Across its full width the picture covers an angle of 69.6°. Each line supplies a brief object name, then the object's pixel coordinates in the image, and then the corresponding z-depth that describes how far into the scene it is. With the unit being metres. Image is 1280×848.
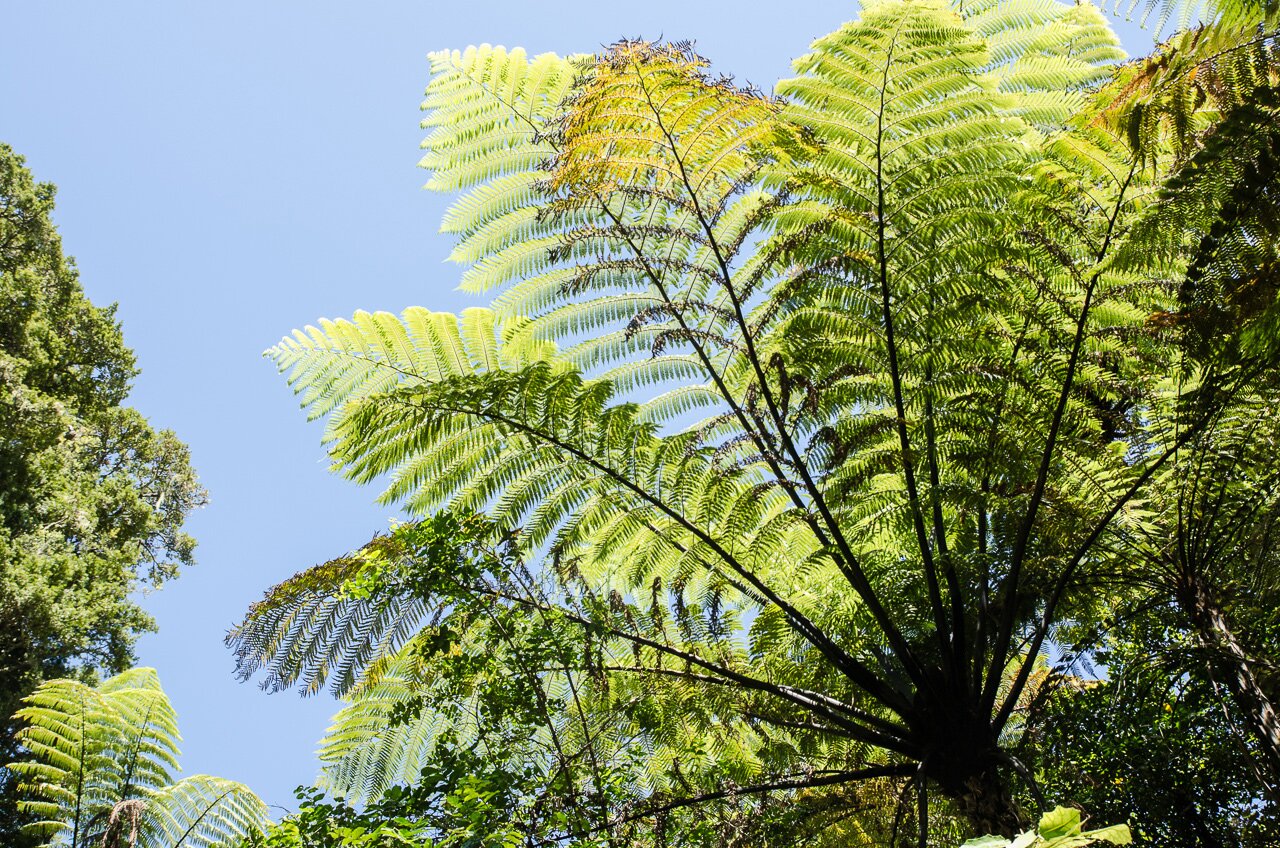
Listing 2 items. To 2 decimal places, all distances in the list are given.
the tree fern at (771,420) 2.97
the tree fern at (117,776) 4.10
